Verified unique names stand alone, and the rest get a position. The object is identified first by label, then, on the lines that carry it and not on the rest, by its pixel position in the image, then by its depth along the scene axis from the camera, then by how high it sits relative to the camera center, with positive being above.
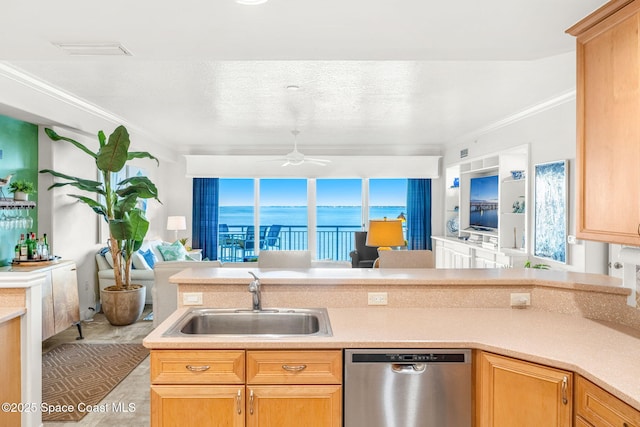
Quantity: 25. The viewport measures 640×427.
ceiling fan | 5.80 +0.79
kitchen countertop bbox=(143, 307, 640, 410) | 1.62 -0.57
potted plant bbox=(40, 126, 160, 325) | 4.58 +0.01
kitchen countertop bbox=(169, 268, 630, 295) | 2.43 -0.38
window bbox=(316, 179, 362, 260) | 8.39 +0.09
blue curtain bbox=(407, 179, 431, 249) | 8.25 -0.01
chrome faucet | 2.36 -0.44
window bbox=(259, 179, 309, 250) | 8.44 +0.17
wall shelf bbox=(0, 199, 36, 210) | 3.79 +0.10
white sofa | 5.40 -0.78
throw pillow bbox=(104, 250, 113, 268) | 5.51 -0.56
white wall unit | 5.31 -0.11
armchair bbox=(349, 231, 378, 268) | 6.86 -0.65
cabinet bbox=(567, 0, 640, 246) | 1.74 +0.41
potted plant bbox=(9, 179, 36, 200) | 4.04 +0.25
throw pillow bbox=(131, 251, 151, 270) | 5.78 -0.66
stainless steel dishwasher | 1.88 -0.78
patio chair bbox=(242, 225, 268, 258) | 8.50 -0.54
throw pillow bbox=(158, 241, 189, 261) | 6.65 -0.60
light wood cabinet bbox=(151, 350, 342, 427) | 1.86 -0.78
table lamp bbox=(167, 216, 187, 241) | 7.61 -0.16
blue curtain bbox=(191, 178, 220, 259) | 8.22 -0.01
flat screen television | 6.02 +0.17
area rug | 3.06 -1.38
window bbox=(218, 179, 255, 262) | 8.42 +0.01
